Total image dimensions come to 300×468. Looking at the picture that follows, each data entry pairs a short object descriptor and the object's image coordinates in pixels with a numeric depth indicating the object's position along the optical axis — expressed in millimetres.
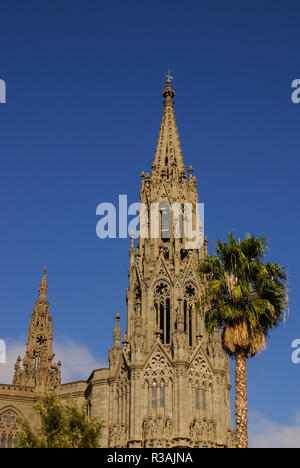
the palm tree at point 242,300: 33594
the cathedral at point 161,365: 58750
